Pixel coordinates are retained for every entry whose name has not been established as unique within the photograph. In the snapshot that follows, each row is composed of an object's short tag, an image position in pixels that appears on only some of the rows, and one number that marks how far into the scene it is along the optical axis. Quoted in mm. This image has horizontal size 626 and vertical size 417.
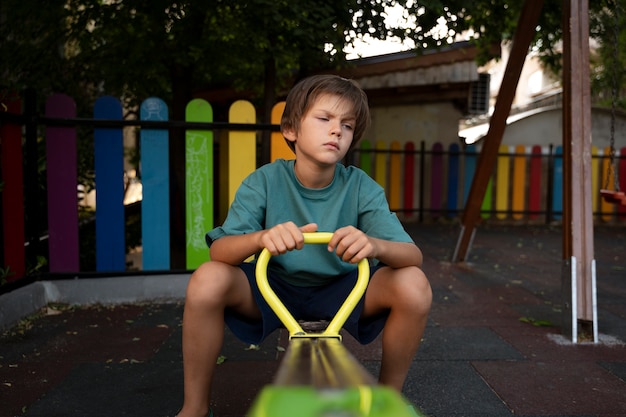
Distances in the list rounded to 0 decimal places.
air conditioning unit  12077
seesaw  840
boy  1865
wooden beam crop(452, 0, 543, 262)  4493
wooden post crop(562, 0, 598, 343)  3238
